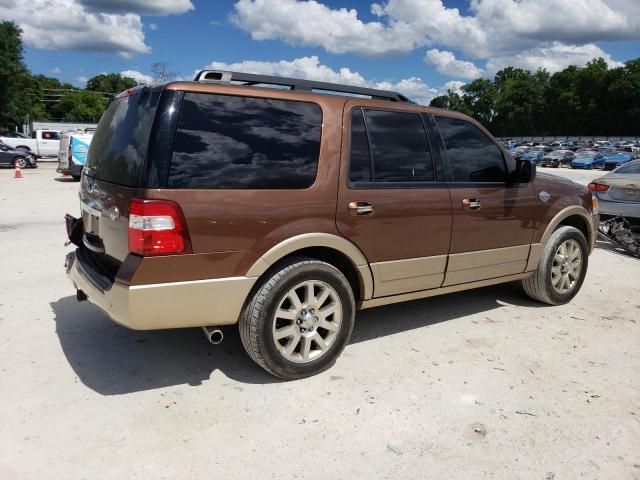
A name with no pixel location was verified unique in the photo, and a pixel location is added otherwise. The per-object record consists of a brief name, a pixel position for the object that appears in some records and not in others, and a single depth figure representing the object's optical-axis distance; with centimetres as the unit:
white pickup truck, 3203
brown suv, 313
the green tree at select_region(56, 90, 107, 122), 10800
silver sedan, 843
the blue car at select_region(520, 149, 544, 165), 4628
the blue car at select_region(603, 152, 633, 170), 4002
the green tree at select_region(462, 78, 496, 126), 13334
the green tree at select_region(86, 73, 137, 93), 13025
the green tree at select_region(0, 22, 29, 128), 4691
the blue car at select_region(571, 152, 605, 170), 4156
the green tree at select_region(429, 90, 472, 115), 13876
